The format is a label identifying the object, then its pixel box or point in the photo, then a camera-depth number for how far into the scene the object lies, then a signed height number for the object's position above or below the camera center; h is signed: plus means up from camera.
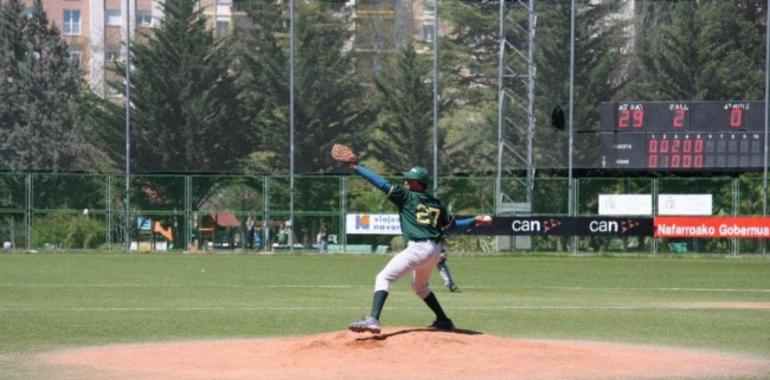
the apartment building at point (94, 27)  85.00 +10.41
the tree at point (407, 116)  68.06 +3.75
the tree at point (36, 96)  67.88 +4.86
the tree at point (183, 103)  65.75 +4.29
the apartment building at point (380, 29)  79.12 +9.52
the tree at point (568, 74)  68.19 +5.79
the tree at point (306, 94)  66.38 +4.78
